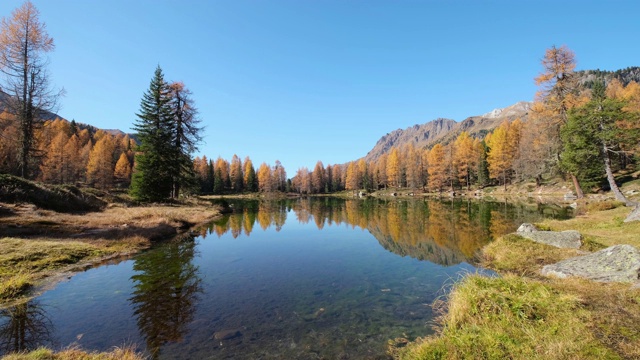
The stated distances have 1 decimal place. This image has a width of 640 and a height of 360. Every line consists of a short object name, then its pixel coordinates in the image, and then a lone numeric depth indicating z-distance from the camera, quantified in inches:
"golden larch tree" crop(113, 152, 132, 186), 3615.4
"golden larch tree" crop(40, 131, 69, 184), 2805.1
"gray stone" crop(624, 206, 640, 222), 645.4
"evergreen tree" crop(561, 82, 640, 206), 973.2
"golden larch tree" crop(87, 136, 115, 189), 3063.5
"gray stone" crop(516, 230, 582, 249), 524.7
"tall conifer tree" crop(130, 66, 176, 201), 1344.7
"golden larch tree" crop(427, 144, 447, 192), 3526.6
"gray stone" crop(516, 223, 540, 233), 640.4
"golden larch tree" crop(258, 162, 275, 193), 5300.2
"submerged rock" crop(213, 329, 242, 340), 304.9
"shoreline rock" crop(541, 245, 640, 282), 322.0
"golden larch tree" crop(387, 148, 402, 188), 4563.0
